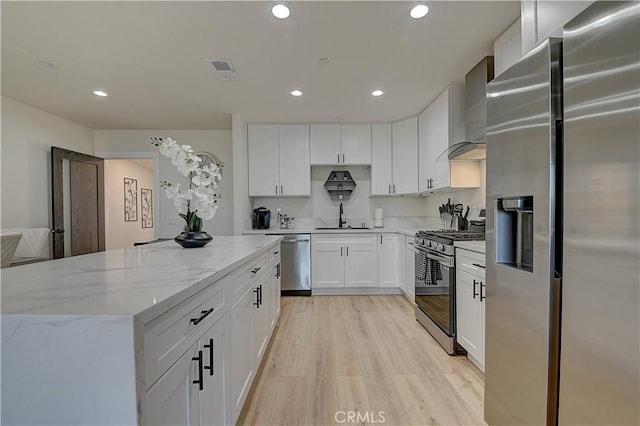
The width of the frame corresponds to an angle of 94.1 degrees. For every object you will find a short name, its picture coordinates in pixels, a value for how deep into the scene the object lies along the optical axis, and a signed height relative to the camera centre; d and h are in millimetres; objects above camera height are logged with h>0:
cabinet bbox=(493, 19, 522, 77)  2055 +1166
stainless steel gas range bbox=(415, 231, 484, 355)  2410 -682
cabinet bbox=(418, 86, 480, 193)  3186 +756
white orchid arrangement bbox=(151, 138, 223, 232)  1874 +135
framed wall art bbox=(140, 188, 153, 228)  7023 +108
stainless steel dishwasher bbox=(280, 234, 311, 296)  4207 -771
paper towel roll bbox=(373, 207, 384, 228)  4672 -146
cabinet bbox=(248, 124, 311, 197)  4480 +777
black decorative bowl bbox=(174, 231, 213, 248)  1956 -193
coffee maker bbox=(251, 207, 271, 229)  4531 -128
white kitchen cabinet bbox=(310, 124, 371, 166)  4504 +1001
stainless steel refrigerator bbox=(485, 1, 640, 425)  863 -68
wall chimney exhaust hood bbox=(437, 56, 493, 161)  2541 +864
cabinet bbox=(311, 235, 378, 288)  4227 -754
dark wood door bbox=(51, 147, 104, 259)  4086 +149
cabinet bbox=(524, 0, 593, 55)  1123 +786
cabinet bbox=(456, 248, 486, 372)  2031 -692
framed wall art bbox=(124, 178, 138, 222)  6371 +239
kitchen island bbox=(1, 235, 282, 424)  613 -310
